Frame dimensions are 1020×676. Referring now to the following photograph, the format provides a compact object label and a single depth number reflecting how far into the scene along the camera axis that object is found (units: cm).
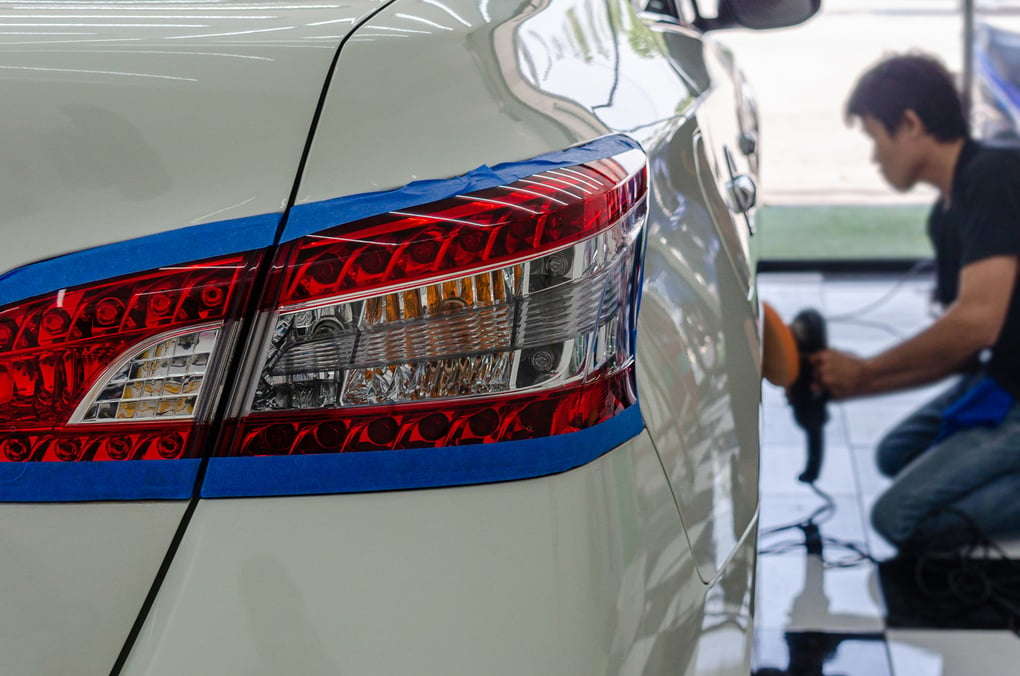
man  243
